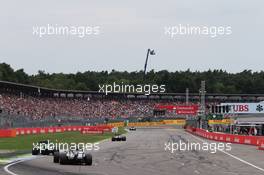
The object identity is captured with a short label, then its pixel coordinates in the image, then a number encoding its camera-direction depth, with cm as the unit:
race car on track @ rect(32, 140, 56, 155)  3020
